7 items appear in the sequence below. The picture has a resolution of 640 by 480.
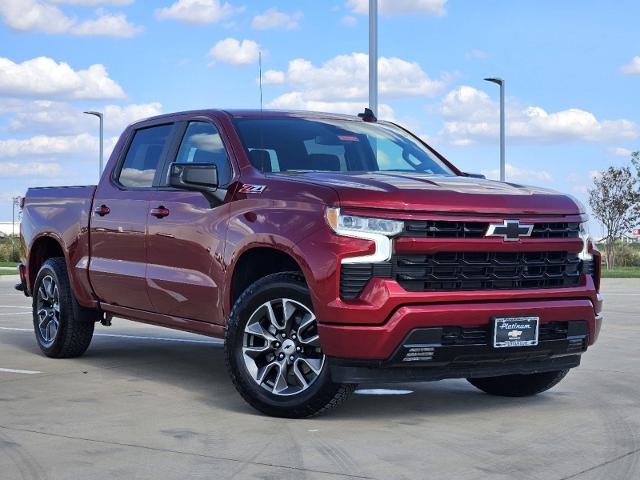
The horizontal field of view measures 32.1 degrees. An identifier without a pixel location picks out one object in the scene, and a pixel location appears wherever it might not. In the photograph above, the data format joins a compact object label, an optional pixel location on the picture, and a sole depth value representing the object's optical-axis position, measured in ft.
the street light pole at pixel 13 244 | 131.11
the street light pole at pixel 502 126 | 105.50
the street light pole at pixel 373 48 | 55.63
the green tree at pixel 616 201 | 147.23
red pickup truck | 20.25
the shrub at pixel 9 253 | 130.72
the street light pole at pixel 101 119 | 121.08
